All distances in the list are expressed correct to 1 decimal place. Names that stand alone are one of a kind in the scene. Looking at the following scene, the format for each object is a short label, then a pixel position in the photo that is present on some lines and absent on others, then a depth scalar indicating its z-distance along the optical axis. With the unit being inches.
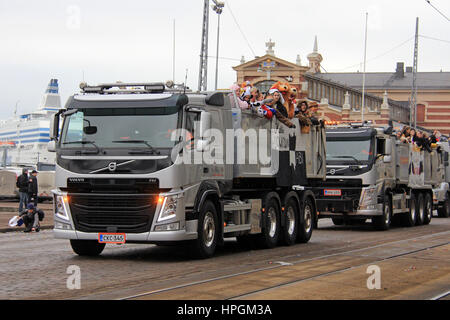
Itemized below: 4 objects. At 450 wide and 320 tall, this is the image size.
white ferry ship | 5378.9
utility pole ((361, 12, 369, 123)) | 2504.9
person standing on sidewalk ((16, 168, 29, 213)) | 999.6
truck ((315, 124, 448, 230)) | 922.1
